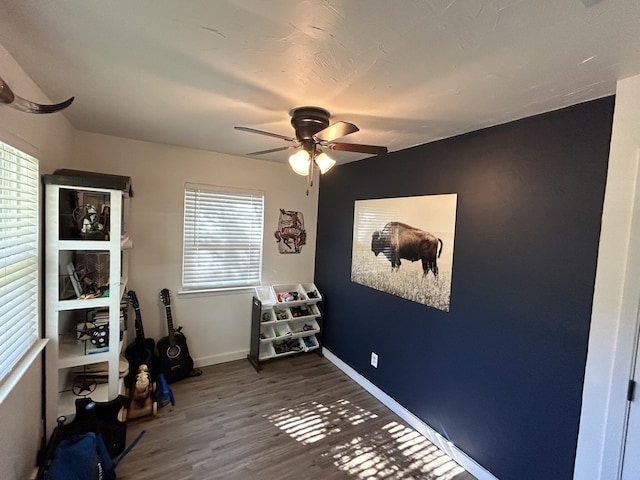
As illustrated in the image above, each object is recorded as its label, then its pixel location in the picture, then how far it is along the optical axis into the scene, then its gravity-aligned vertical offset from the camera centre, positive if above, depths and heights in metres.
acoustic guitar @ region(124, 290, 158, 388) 2.78 -1.30
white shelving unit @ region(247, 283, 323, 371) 3.37 -1.16
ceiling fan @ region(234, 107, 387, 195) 1.82 +0.52
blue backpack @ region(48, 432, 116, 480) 1.60 -1.39
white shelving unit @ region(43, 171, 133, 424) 1.88 -0.47
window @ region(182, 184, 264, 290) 3.16 -0.20
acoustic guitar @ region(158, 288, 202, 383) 2.93 -1.37
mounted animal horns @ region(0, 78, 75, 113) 1.17 +0.42
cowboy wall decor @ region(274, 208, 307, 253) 3.66 -0.11
